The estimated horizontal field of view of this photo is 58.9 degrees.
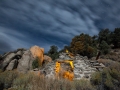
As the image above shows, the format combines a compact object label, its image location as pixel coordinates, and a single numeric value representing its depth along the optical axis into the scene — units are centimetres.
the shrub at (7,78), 534
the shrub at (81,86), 454
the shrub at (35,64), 1386
